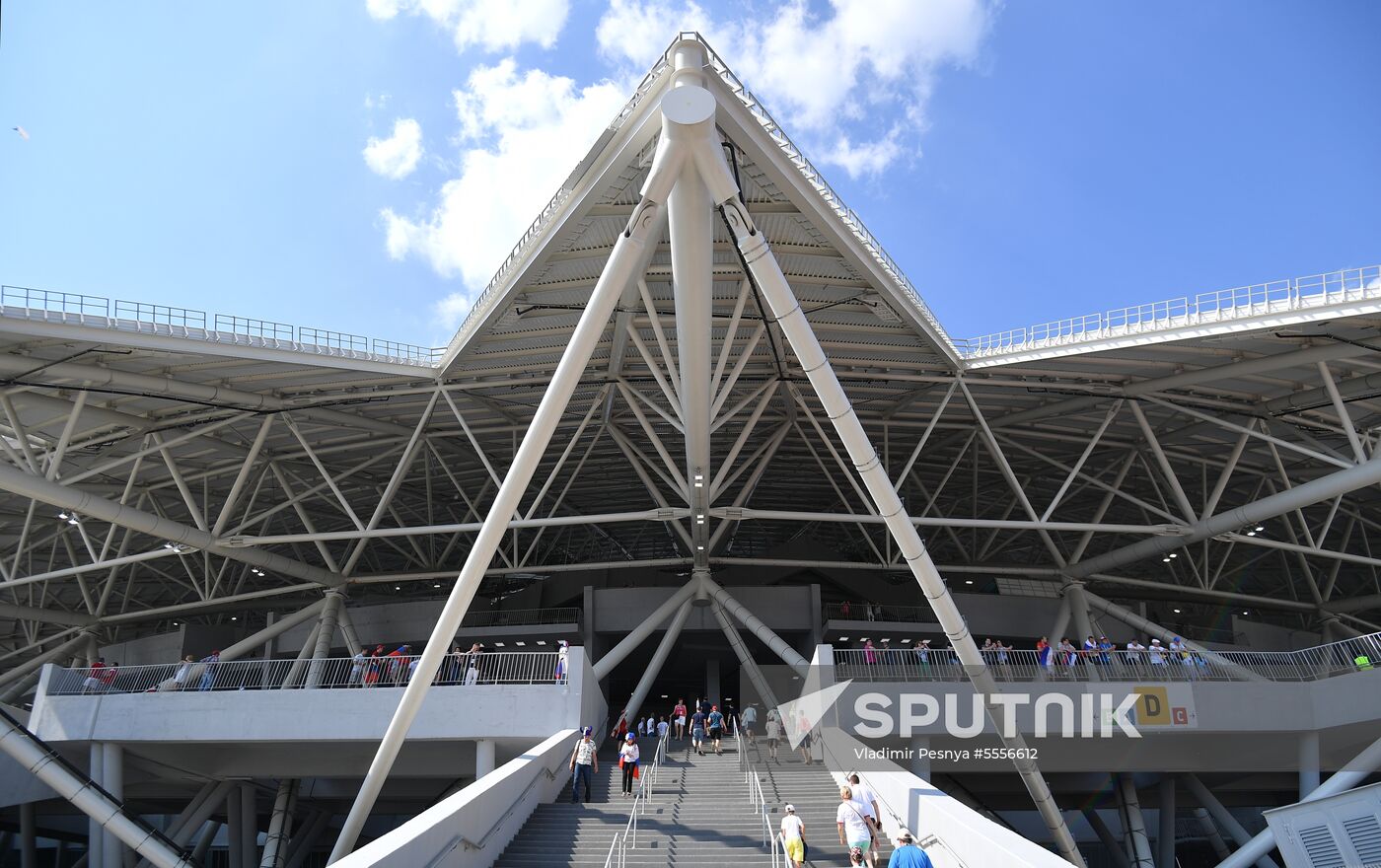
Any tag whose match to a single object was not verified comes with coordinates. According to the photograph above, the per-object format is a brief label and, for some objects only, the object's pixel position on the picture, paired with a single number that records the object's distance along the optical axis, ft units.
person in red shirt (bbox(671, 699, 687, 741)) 97.09
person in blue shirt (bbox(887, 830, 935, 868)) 33.96
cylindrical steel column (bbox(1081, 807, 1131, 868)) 145.69
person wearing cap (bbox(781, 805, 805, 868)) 42.98
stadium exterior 63.77
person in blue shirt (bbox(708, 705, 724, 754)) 82.94
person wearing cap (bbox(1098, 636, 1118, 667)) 96.37
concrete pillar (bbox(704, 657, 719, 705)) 163.53
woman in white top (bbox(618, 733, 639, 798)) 62.90
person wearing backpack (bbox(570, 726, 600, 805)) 62.85
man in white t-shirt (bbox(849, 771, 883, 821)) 46.44
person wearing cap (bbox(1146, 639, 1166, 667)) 96.07
